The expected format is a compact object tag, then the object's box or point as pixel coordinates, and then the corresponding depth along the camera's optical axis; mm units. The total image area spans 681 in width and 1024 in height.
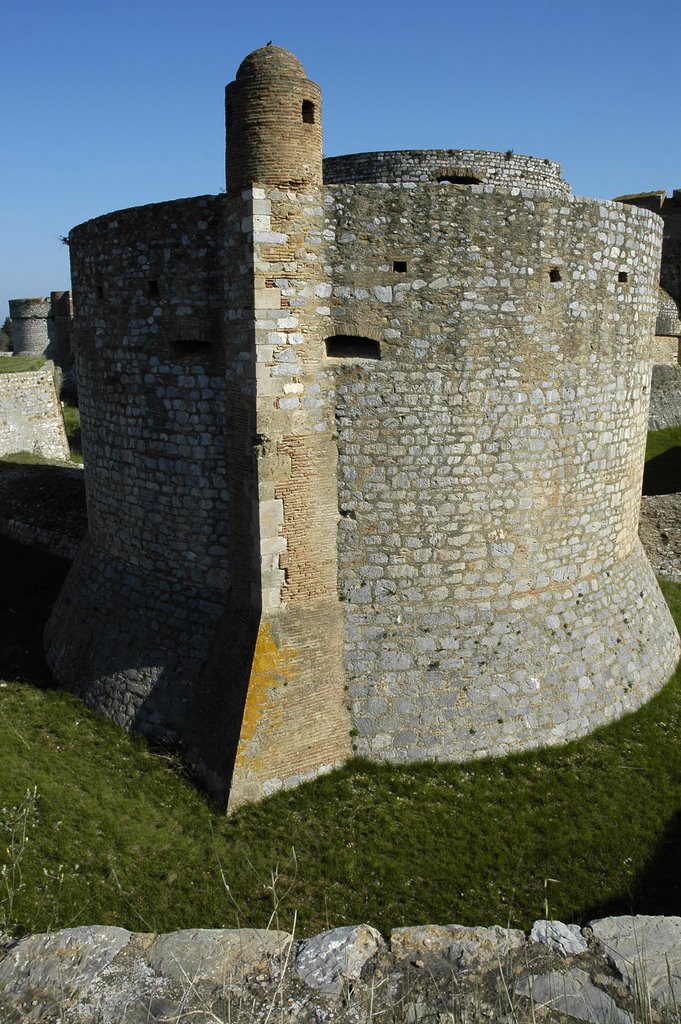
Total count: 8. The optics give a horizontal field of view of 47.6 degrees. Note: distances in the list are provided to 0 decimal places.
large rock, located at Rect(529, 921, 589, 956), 4100
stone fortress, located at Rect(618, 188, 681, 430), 26797
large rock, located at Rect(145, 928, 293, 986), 3967
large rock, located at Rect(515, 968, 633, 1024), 3680
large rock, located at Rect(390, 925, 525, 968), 4084
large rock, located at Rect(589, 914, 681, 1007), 3717
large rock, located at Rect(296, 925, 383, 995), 3943
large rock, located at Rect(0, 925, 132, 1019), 3844
